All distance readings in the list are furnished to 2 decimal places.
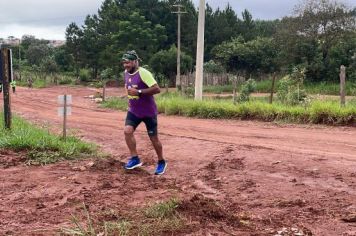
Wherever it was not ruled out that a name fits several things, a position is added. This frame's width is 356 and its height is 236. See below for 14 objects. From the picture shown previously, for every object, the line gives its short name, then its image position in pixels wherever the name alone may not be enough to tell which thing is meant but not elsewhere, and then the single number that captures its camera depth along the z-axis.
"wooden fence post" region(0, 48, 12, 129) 10.37
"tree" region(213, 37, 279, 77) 46.84
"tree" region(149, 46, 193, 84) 45.62
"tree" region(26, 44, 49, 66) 72.06
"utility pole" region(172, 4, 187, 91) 34.31
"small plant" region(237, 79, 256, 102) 18.51
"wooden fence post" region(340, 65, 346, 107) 13.88
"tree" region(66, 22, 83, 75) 56.69
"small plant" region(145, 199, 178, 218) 5.00
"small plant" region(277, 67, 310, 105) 15.76
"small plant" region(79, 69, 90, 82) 57.40
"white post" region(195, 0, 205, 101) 20.33
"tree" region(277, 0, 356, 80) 38.69
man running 7.21
